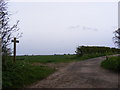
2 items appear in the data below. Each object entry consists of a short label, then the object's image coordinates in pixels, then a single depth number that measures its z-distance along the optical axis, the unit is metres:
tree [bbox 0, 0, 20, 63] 5.84
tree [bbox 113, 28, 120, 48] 19.87
